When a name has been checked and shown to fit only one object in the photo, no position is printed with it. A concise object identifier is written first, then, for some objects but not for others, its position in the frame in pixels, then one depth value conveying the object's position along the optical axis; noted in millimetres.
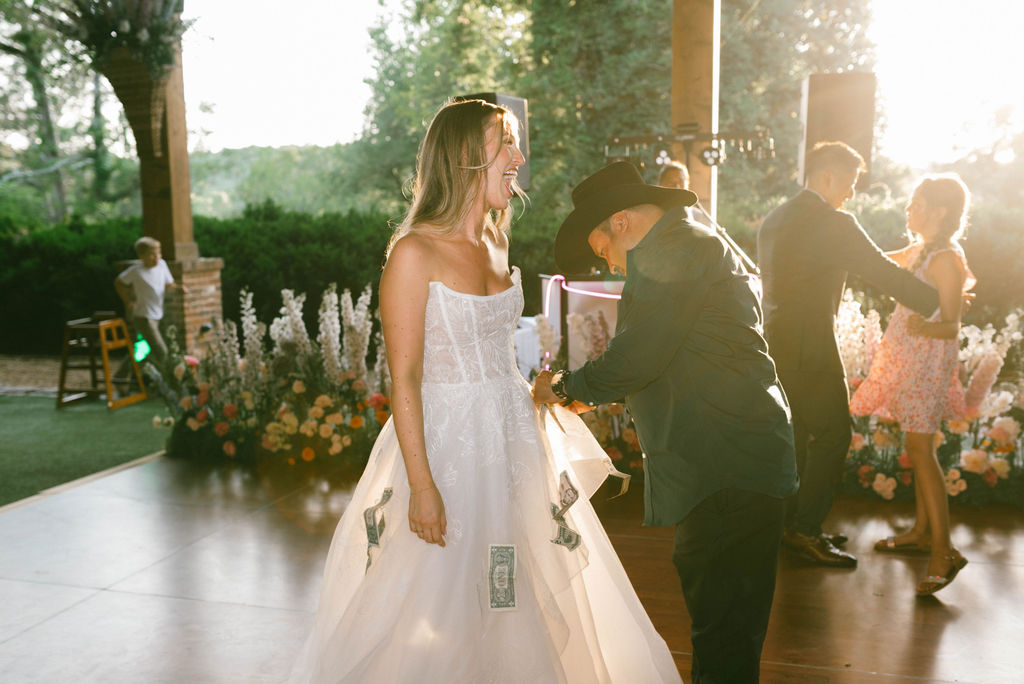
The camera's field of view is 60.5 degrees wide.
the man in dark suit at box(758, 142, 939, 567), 3820
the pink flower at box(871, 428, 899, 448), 5094
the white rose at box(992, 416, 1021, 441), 4812
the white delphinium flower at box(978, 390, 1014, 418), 4852
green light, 9008
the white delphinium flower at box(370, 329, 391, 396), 5953
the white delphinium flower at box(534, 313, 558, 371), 5219
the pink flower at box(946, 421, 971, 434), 4844
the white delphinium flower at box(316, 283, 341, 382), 5996
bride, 2279
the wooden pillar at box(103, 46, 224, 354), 9414
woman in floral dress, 3781
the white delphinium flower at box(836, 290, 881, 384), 5137
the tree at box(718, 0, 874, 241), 16047
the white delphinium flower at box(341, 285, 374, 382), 6000
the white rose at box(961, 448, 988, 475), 4809
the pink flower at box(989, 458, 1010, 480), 4785
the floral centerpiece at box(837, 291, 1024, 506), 4816
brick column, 9594
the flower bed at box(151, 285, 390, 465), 5945
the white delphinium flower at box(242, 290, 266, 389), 6219
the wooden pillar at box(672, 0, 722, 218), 6285
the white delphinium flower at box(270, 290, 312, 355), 6234
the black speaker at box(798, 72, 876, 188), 6625
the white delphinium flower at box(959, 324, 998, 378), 4898
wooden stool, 8859
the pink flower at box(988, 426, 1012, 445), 4805
